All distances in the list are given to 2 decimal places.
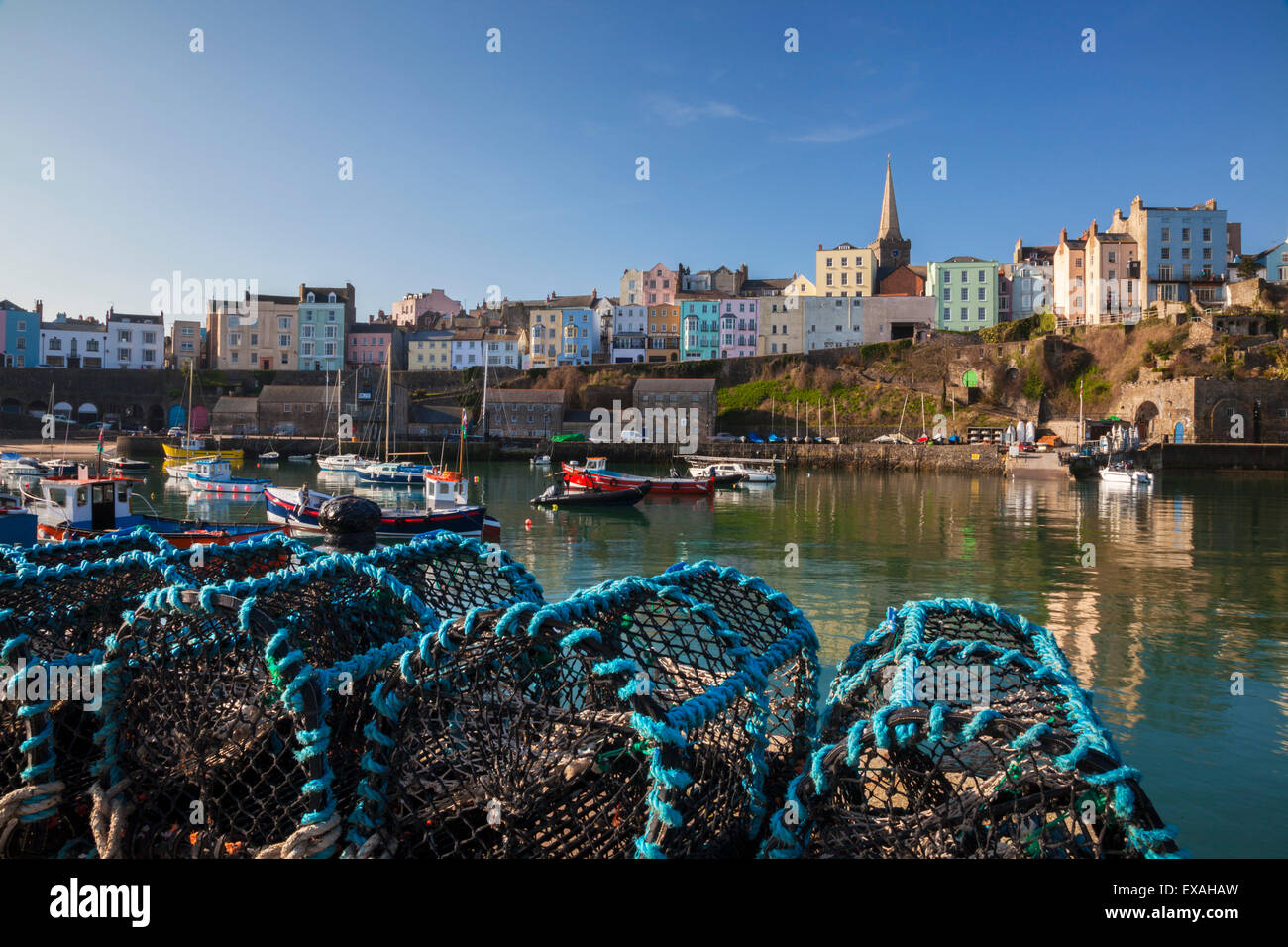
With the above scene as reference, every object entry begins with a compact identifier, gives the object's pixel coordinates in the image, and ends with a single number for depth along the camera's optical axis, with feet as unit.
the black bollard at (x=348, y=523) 19.92
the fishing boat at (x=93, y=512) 56.08
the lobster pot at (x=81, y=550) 17.40
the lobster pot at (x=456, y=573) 17.98
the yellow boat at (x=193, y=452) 161.48
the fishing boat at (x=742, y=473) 145.18
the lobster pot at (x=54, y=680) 12.14
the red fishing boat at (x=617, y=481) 115.96
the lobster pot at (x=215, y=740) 11.79
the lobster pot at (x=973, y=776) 9.85
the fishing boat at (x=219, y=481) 115.24
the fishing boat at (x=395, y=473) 140.33
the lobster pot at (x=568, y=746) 10.78
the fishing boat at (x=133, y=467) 151.22
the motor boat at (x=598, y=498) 106.42
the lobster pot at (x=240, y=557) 17.89
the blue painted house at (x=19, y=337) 259.19
